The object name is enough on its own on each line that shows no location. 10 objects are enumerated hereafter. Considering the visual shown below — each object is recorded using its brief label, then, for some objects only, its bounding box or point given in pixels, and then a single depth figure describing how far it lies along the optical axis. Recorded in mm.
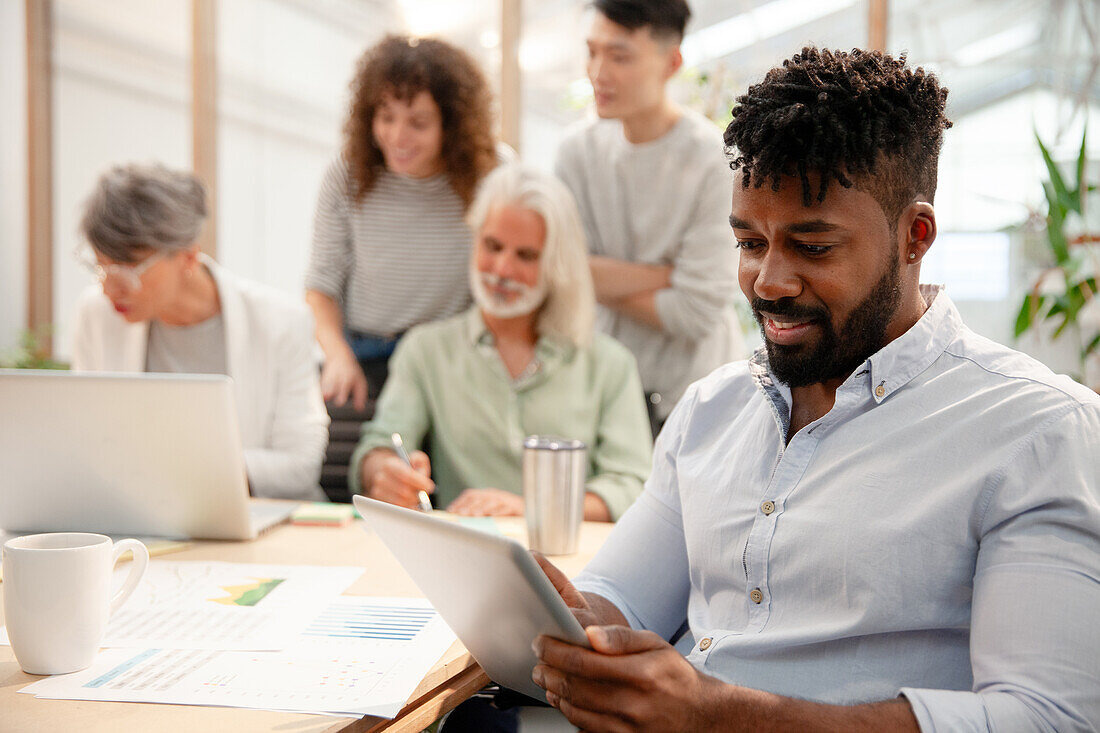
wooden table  875
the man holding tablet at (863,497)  917
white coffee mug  986
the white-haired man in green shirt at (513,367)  2211
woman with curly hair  2670
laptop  1417
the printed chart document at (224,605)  1108
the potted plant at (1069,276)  2957
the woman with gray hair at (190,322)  2293
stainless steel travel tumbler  1509
